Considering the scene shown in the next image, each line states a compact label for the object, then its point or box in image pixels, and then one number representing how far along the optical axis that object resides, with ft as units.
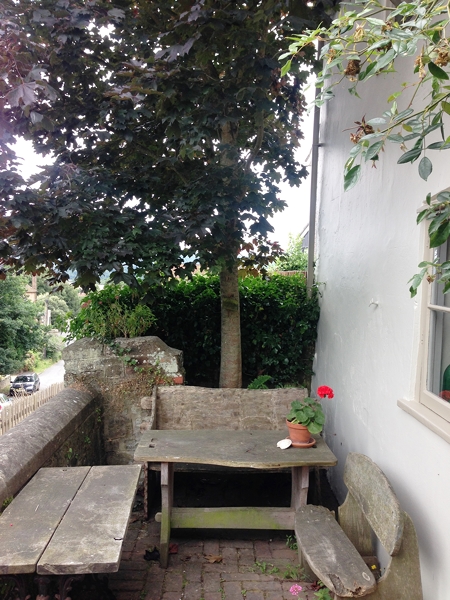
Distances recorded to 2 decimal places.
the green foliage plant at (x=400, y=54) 4.86
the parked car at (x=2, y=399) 57.57
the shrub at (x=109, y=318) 15.42
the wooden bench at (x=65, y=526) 6.73
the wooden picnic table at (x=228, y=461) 10.62
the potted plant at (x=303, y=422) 11.37
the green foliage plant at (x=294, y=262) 23.02
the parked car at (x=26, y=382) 71.26
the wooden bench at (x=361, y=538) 7.46
